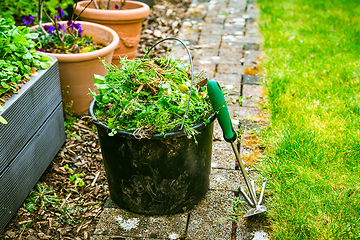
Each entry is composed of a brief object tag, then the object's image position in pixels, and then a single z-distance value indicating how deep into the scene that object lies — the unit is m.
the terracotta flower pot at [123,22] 3.58
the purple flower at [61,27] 3.17
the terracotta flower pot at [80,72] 2.89
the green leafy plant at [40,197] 2.25
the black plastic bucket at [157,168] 1.86
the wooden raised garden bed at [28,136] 1.96
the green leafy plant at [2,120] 1.79
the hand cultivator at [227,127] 1.82
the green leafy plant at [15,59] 2.06
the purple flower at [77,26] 3.12
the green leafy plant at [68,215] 2.18
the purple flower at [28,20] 3.09
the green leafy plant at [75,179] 2.47
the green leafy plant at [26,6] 3.35
